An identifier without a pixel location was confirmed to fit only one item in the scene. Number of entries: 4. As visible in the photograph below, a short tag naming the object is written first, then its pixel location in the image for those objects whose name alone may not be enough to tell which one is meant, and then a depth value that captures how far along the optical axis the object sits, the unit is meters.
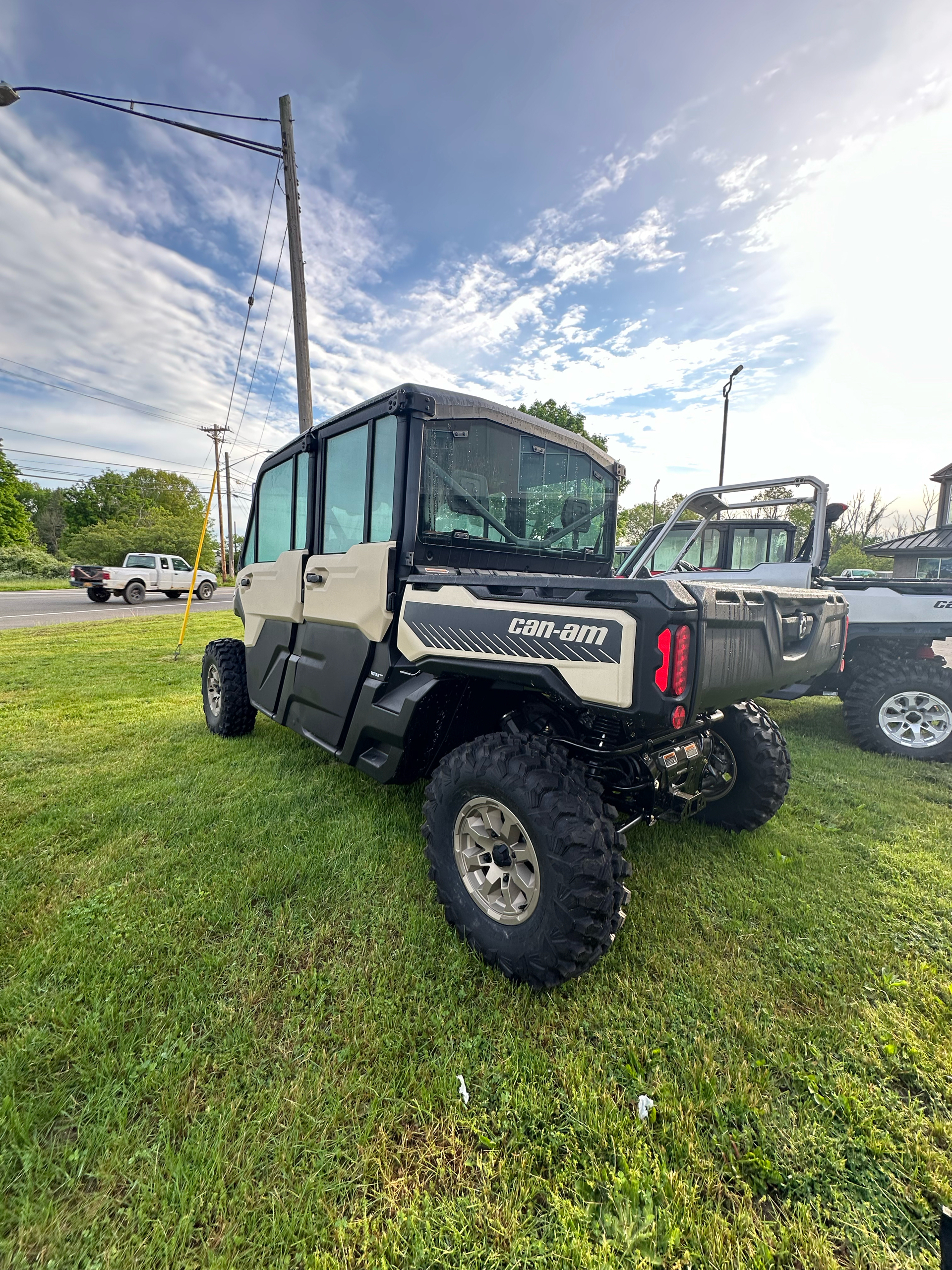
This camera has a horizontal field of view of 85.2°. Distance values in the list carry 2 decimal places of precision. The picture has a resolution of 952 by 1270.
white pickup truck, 19.50
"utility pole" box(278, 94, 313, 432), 7.91
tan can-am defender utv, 1.76
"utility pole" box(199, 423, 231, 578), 32.91
